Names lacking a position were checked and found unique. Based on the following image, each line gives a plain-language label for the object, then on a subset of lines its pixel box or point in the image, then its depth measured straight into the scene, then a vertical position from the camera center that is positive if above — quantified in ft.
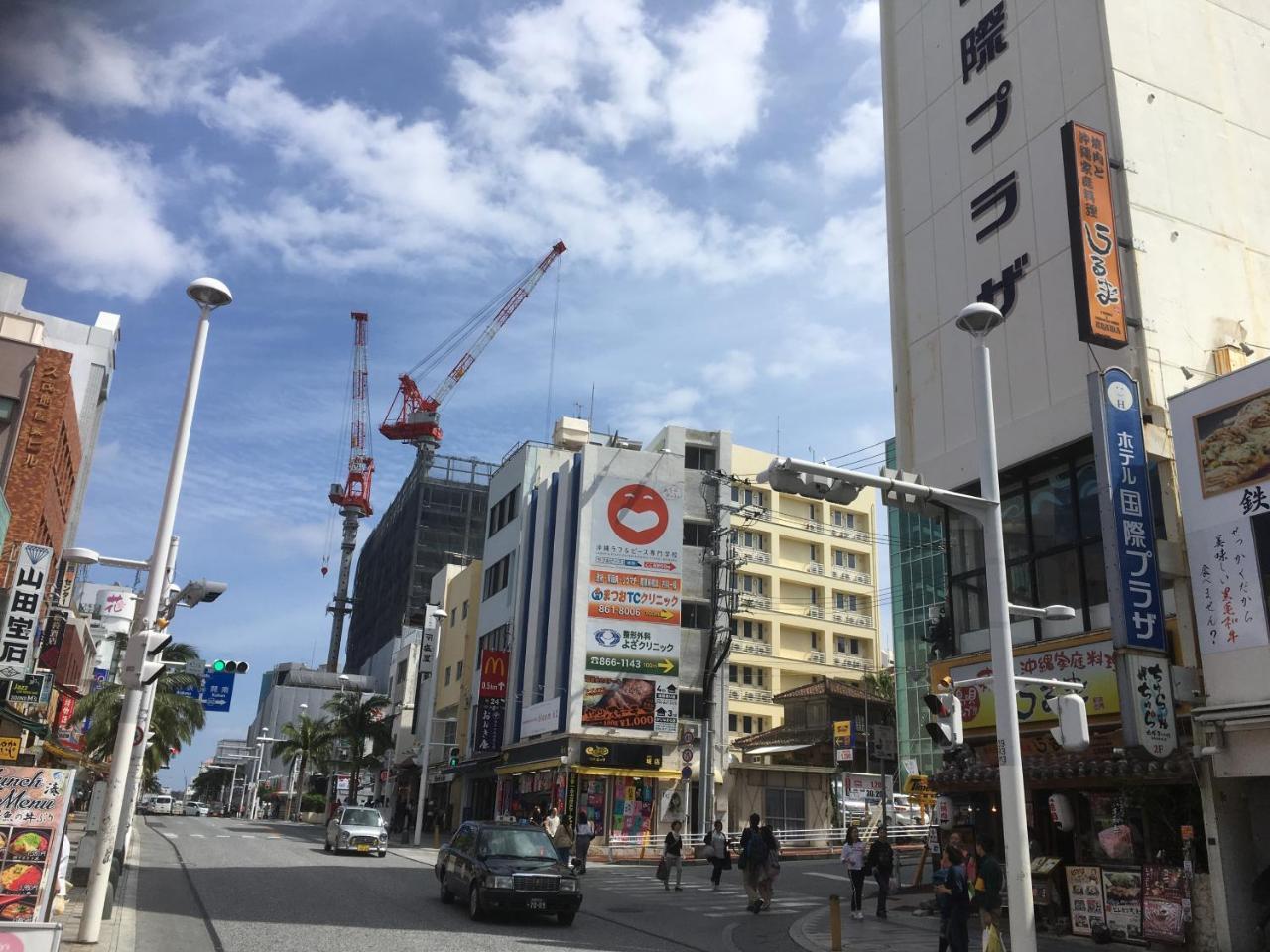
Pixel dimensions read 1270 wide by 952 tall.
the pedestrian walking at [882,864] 66.44 -3.88
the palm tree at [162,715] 162.91 +9.35
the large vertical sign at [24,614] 85.05 +12.69
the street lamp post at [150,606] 40.68 +7.10
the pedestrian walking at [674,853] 82.38 -4.56
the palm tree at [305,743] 230.68 +8.26
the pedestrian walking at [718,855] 84.64 -4.71
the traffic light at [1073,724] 39.55 +3.30
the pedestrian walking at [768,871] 69.46 -4.79
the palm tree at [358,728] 201.36 +10.51
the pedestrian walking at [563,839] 87.61 -4.16
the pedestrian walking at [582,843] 94.63 -4.69
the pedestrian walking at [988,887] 43.78 -3.33
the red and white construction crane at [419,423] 505.25 +173.95
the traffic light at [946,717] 41.86 +3.60
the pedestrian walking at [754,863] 69.00 -4.29
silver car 108.47 -5.29
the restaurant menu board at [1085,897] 54.90 -4.54
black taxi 56.03 -4.75
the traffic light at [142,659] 41.98 +4.59
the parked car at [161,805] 245.04 -7.34
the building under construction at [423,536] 419.95 +103.17
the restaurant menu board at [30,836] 36.39 -2.41
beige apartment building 200.64 +41.18
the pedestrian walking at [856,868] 66.80 -4.18
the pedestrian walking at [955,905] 44.42 -4.25
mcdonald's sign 167.43 +18.32
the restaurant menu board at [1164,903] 51.16 -4.39
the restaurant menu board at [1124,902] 53.01 -4.54
